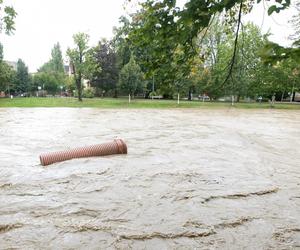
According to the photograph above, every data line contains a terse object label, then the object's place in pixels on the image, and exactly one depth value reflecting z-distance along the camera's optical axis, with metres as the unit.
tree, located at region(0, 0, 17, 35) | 20.27
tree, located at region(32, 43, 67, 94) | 57.56
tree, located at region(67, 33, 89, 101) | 31.64
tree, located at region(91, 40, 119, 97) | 40.53
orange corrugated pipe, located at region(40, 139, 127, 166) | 7.48
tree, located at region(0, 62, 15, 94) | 34.53
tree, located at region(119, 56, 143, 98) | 33.78
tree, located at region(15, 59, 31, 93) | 53.09
